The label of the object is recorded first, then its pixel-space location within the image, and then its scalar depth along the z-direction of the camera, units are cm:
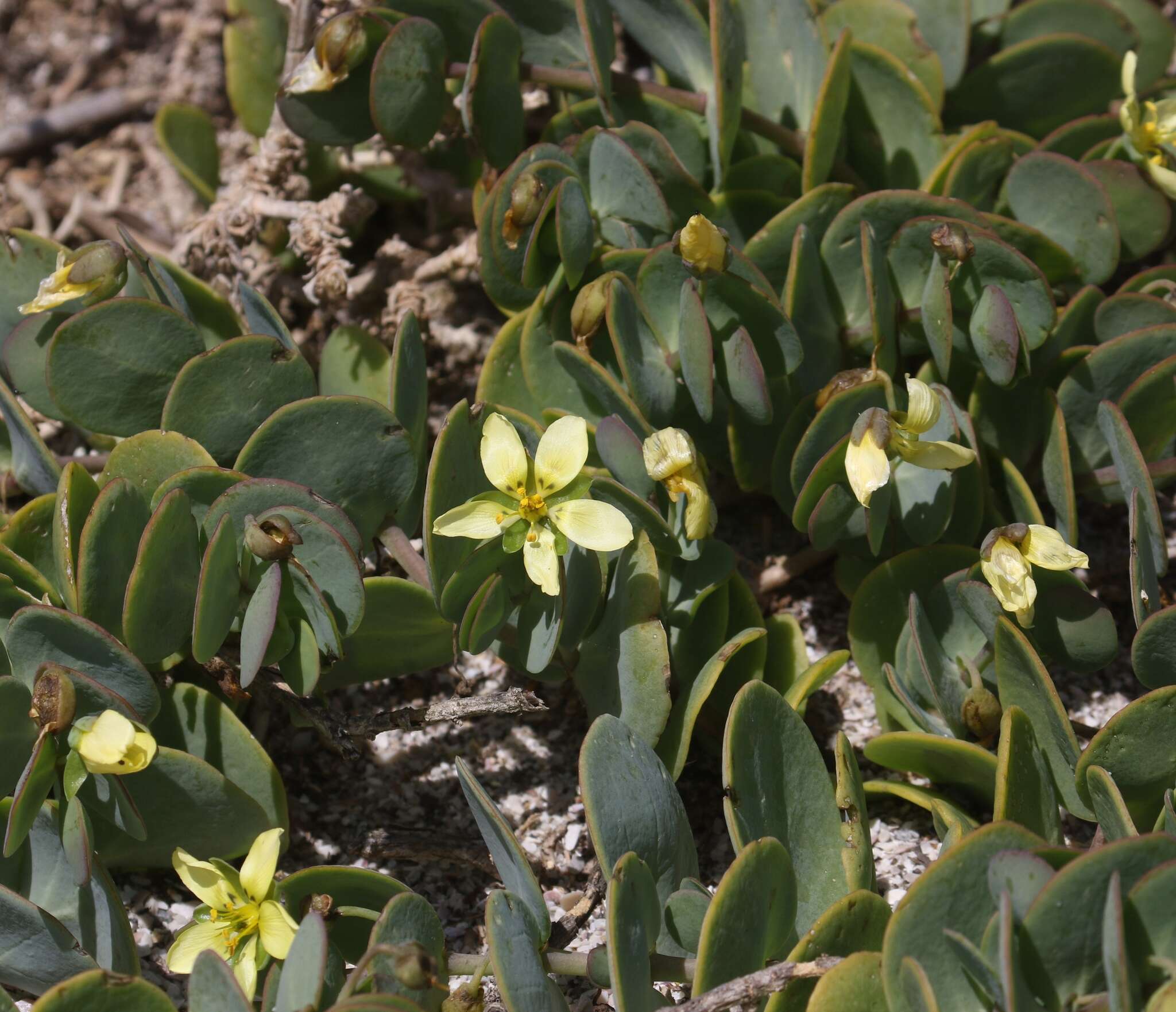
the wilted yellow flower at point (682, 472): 61
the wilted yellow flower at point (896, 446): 61
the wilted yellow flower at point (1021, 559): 61
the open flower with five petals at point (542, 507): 61
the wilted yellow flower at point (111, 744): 60
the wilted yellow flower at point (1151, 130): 65
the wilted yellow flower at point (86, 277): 63
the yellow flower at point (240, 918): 60
